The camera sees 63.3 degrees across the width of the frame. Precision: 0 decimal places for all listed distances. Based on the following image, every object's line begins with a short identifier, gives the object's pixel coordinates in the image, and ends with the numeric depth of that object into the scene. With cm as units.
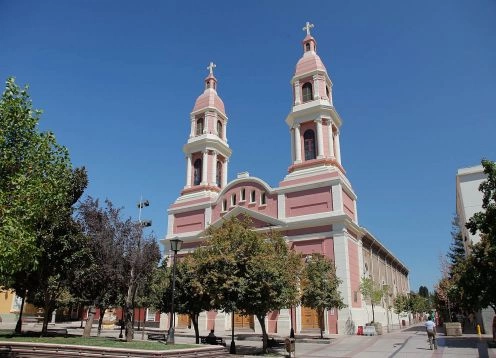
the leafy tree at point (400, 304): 5368
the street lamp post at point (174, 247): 1738
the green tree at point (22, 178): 1408
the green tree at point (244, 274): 1902
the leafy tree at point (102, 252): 2170
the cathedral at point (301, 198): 3300
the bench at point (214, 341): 2134
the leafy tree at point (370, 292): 3400
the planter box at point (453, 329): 2945
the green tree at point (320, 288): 2713
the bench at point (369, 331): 2986
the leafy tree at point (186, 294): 2158
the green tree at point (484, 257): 1983
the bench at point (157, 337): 2560
